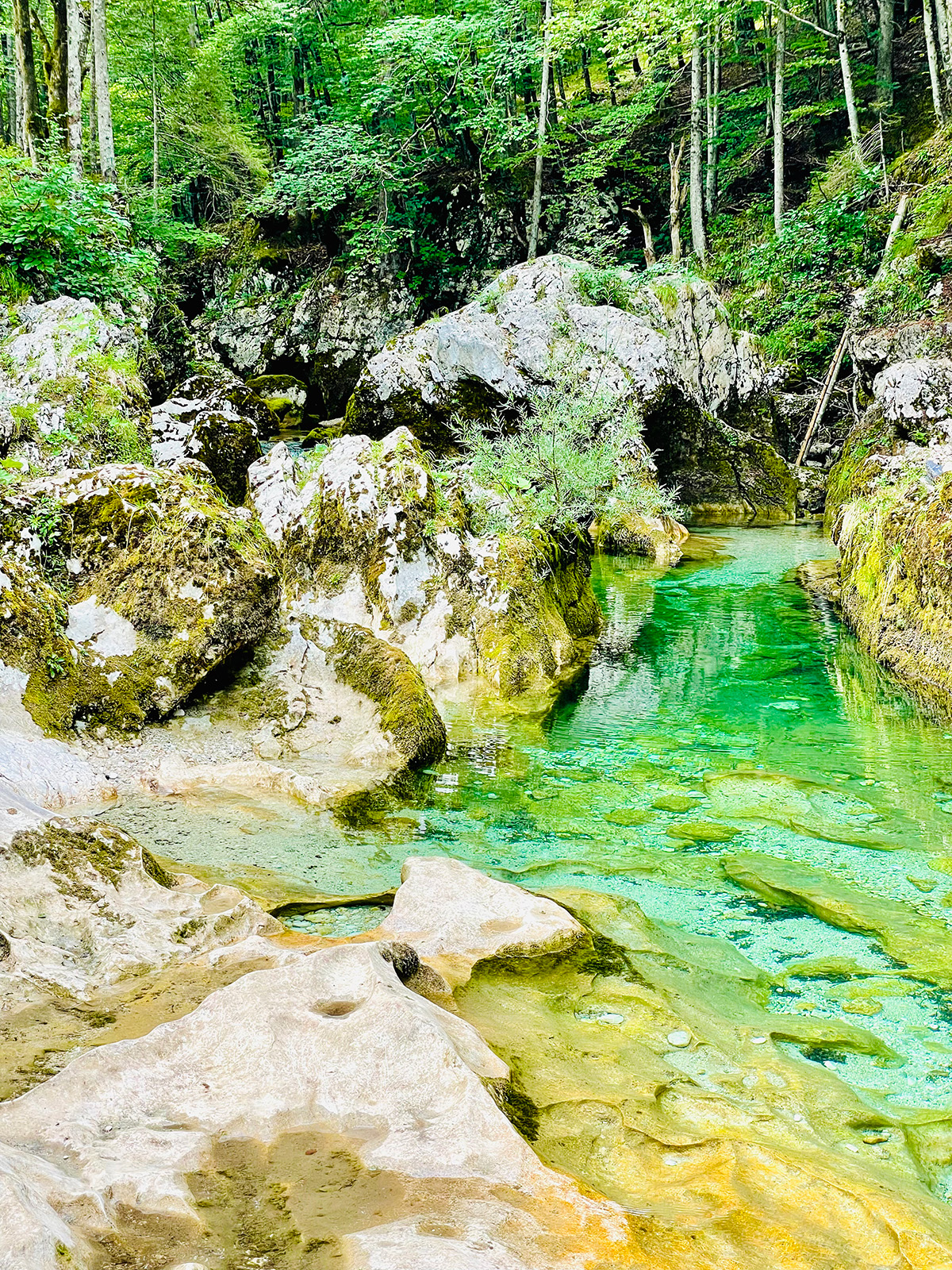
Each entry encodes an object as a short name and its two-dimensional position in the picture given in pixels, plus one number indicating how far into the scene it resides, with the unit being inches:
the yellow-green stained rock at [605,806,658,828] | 249.0
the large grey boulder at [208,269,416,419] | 1111.0
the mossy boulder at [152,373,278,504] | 505.0
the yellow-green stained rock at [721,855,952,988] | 178.7
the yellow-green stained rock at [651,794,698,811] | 257.9
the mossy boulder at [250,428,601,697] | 363.3
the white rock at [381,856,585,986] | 164.7
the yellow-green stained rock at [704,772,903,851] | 239.6
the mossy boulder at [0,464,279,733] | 256.7
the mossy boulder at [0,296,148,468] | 346.9
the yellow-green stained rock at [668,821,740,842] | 238.4
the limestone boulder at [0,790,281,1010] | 137.7
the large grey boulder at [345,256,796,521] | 722.8
